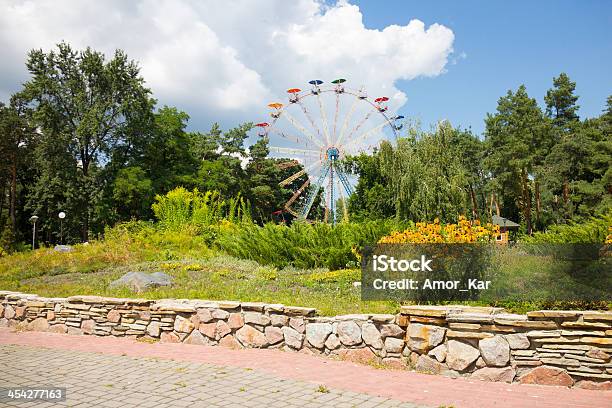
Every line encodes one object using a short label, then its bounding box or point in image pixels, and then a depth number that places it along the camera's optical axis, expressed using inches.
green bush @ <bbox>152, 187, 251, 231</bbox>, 707.4
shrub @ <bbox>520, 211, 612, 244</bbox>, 368.5
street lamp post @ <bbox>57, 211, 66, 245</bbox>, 1309.1
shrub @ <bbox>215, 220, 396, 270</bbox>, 426.0
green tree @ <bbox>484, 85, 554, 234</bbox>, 1347.2
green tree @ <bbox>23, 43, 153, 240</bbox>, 1141.1
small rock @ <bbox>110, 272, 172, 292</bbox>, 358.0
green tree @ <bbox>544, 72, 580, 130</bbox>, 1604.3
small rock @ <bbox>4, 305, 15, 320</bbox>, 342.3
